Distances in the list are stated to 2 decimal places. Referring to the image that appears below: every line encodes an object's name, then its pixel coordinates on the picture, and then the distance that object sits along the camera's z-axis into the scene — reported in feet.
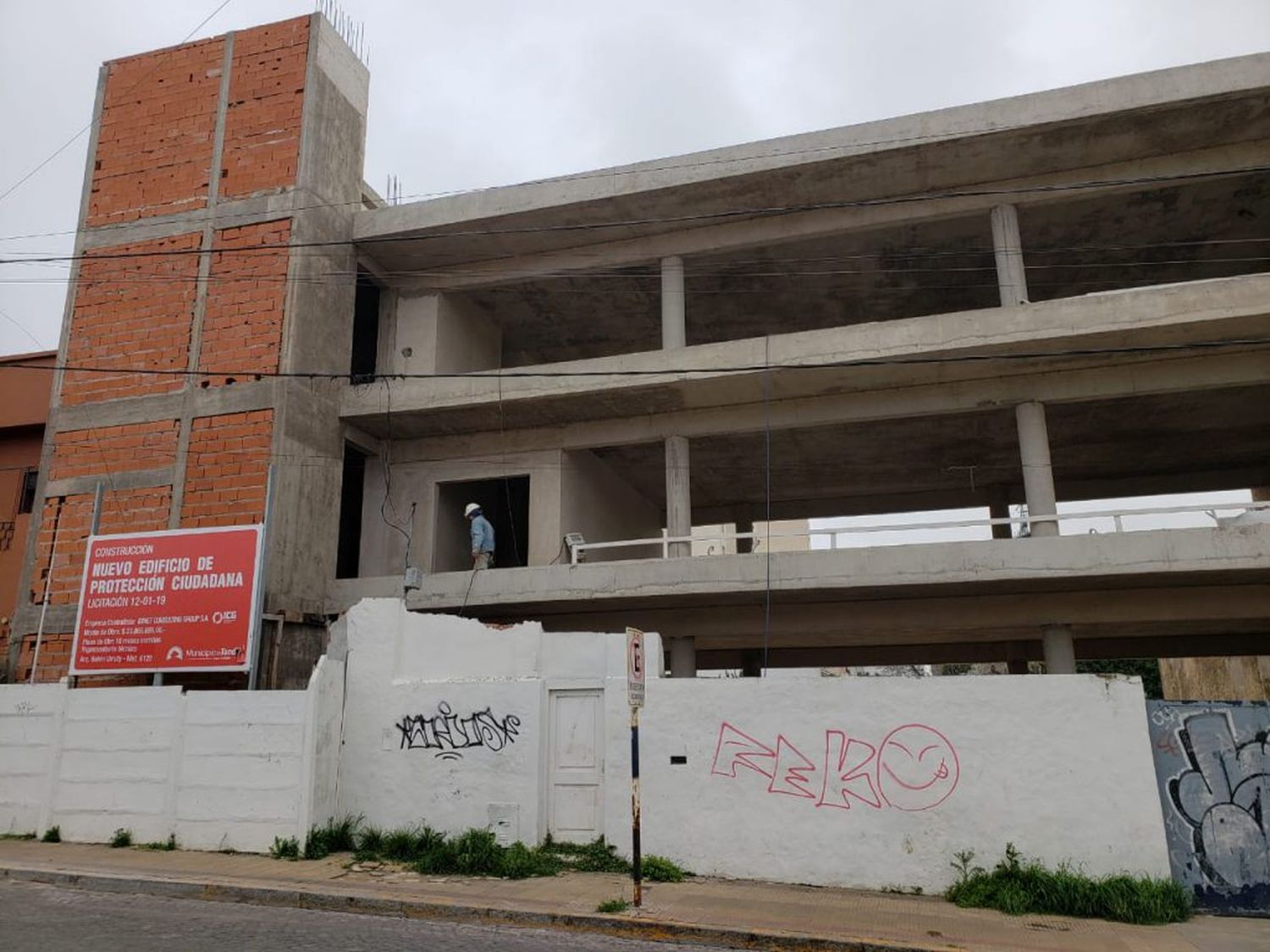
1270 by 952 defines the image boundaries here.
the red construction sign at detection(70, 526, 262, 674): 43.80
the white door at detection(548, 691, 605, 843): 34.22
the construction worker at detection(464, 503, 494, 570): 54.85
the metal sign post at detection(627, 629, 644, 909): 27.22
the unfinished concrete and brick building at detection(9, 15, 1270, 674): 49.26
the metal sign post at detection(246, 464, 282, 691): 43.34
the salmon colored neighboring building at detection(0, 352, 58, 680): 61.41
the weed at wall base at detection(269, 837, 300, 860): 34.35
